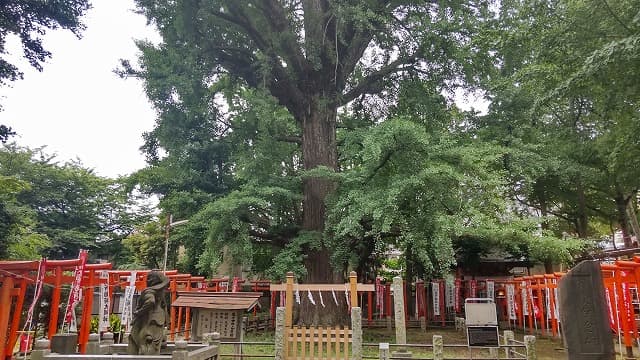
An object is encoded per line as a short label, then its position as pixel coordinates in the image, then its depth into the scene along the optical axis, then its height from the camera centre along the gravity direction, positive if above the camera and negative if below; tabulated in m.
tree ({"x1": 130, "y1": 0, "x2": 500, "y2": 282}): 13.87 +7.82
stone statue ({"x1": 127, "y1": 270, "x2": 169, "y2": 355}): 6.61 -0.52
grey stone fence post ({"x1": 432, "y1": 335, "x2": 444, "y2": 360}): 8.52 -1.10
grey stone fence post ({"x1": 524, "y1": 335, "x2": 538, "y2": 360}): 8.50 -1.06
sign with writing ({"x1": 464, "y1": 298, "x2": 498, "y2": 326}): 10.38 -0.53
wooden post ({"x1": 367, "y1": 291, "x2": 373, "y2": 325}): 19.08 -0.84
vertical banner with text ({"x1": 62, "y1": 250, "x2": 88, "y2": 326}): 8.21 +0.02
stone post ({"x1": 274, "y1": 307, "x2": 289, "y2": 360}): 9.37 -0.99
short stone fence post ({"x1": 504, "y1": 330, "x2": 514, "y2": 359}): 9.97 -1.03
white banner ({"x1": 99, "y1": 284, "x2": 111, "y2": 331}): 9.85 -0.37
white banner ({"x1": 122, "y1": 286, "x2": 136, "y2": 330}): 10.79 -0.37
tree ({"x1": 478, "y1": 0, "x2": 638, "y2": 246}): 9.59 +5.29
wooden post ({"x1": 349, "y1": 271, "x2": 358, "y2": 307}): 9.95 +0.03
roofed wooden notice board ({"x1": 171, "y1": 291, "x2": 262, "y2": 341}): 9.92 -0.57
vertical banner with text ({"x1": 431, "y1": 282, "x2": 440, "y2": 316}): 19.01 -0.22
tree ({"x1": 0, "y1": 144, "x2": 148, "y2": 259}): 27.16 +5.41
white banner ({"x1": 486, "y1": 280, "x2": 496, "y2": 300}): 18.48 +0.09
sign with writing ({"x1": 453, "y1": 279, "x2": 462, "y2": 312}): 19.64 -0.18
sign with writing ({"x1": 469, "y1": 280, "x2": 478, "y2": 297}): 19.62 +0.14
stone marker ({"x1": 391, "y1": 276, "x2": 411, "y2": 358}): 9.35 -0.47
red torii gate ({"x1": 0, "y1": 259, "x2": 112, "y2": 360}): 7.36 +0.03
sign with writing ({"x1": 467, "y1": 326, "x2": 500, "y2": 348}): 10.26 -1.00
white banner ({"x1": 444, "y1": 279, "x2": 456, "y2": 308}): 19.61 -0.18
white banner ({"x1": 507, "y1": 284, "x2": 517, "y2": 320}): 17.61 -0.34
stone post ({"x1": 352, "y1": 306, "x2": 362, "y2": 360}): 9.09 -0.91
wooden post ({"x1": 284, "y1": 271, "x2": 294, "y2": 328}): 9.81 -0.31
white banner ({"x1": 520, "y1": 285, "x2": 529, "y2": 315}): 16.45 -0.31
